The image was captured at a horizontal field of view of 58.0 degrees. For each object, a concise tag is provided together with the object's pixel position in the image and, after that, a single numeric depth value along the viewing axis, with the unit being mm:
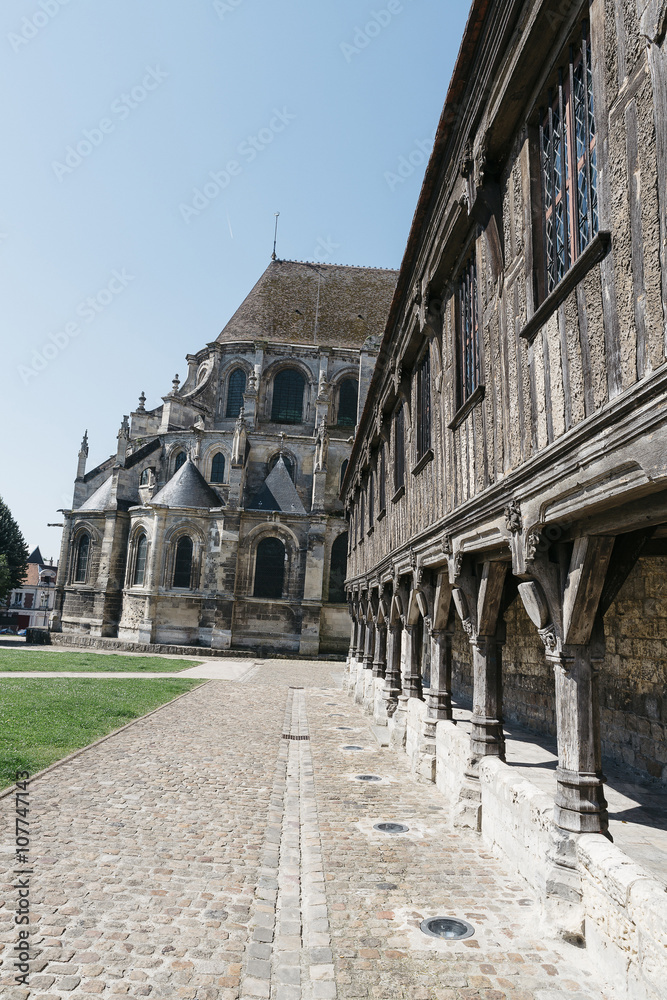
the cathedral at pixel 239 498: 28656
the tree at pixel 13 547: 37594
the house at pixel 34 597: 60478
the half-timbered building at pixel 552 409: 2760
